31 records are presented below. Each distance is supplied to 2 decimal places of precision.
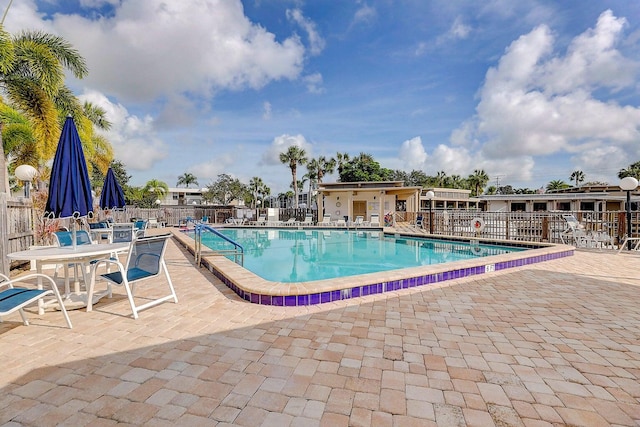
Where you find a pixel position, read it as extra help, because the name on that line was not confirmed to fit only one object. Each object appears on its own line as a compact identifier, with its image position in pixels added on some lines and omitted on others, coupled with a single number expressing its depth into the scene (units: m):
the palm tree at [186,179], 61.97
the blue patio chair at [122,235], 6.11
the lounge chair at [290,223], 22.25
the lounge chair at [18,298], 2.54
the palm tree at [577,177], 55.97
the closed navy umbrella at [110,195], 7.83
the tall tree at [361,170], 38.25
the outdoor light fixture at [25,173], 8.50
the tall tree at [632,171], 41.19
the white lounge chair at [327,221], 21.91
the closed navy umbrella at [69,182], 3.71
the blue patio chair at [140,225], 9.67
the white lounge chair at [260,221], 22.84
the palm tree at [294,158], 32.78
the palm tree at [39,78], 9.12
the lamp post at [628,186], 8.72
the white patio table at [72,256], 3.16
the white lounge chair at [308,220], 22.35
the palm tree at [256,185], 44.97
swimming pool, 3.88
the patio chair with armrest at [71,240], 3.80
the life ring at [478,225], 11.67
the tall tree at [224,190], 39.44
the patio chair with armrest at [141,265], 3.38
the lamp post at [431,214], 13.36
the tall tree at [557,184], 50.22
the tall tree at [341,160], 37.88
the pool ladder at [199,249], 6.51
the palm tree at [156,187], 36.97
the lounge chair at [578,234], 9.67
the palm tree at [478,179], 49.84
